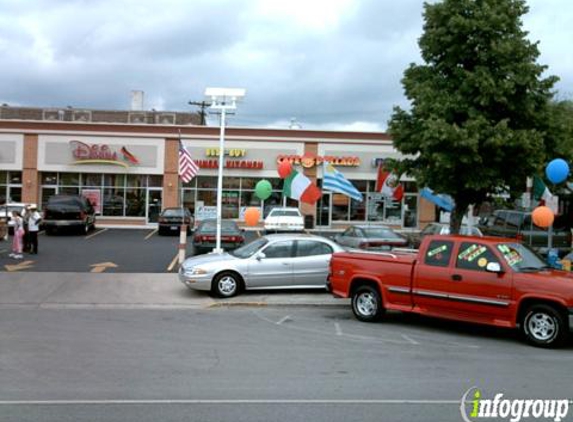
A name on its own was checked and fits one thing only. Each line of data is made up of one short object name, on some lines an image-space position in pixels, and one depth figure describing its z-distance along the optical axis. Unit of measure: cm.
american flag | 2000
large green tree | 1482
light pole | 1812
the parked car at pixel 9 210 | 2762
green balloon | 2064
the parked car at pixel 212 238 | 2156
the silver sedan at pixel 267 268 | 1462
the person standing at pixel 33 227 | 2181
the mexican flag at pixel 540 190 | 1586
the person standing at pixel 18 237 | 2070
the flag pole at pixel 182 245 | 1847
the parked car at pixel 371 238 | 1998
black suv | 2997
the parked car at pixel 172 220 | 3192
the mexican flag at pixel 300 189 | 1998
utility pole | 6284
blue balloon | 1473
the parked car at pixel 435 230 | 2325
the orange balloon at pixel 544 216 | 1487
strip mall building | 3731
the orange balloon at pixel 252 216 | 1994
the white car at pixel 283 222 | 3036
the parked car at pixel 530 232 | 2312
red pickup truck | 998
